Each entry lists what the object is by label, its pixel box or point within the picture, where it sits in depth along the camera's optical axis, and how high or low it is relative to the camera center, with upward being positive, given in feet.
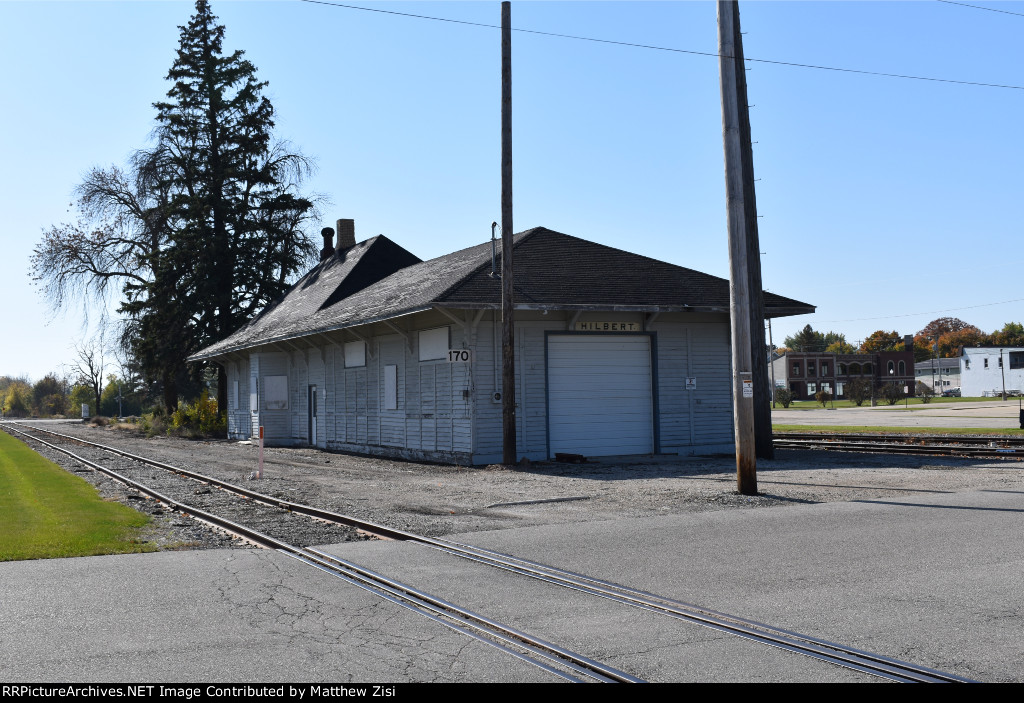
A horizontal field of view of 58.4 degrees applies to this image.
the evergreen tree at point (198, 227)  153.17 +31.21
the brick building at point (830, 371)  375.04 +9.44
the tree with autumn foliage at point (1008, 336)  466.45 +28.56
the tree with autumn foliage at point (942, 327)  538.47 +38.13
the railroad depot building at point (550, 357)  71.72 +3.63
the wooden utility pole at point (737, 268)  45.78 +6.51
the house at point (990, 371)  311.06 +6.82
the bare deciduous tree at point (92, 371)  401.14 +16.66
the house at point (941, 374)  408.05 +7.99
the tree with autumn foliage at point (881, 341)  502.38 +28.70
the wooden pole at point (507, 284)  66.33 +8.45
